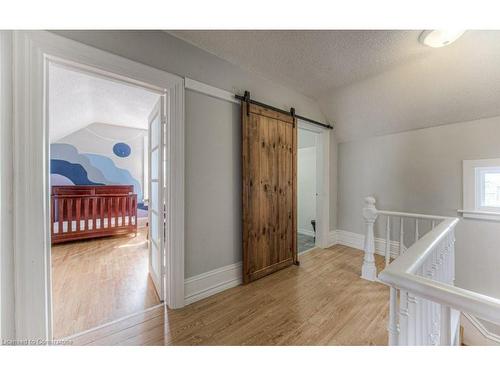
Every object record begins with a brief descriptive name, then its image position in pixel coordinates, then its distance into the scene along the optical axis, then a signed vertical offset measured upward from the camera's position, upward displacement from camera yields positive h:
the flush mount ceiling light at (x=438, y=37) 1.46 +1.15
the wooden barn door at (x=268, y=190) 2.00 -0.06
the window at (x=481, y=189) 2.08 -0.04
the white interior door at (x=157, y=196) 1.70 -0.11
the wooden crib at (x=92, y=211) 3.20 -0.47
